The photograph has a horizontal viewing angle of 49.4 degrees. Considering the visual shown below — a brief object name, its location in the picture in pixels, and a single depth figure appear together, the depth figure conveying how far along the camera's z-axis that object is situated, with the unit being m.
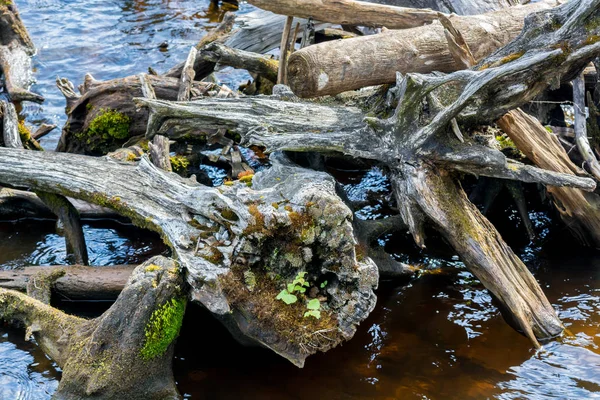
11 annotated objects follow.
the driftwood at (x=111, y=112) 8.10
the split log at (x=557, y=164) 6.08
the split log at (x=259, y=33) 8.77
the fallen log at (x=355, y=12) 7.23
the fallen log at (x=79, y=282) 5.97
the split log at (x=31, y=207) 7.39
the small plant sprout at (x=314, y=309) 4.54
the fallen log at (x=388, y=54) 5.91
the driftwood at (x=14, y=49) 10.58
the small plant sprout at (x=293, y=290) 4.56
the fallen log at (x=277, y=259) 4.62
